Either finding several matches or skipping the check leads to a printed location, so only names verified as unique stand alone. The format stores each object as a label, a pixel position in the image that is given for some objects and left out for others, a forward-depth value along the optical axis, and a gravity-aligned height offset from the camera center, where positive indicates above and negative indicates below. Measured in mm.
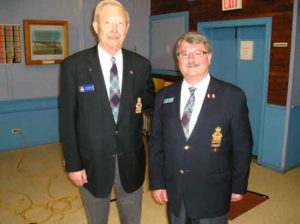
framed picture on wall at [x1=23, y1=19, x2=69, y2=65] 4176 +323
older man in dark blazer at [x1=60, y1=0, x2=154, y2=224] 1523 -227
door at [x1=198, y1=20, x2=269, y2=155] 3680 +104
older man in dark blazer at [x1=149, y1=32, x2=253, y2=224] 1361 -320
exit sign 3605 +753
